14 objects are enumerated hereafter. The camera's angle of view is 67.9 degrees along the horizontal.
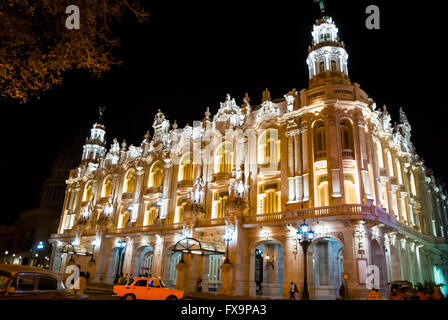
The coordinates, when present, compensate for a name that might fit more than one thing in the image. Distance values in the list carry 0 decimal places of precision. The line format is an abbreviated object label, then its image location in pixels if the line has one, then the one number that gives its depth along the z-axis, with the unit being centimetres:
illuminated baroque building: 2809
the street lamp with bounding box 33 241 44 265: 6424
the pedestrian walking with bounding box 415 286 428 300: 1352
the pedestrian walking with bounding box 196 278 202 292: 3212
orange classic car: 1838
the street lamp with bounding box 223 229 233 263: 2929
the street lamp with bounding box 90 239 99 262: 4316
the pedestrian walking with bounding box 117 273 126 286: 2578
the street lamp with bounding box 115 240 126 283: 3278
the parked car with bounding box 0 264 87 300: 902
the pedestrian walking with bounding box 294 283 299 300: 2450
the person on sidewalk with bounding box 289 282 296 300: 2392
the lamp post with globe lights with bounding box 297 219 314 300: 2112
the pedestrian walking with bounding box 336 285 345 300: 2445
